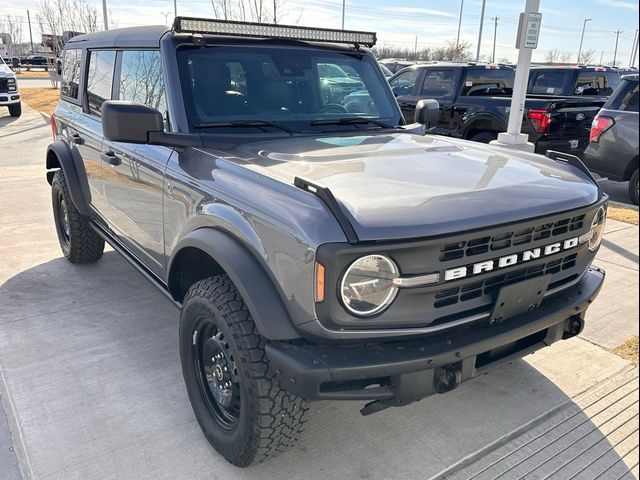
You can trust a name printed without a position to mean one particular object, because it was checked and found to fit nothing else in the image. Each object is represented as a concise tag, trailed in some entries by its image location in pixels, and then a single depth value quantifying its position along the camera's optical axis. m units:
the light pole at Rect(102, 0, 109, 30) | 21.34
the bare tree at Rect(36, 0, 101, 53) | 25.98
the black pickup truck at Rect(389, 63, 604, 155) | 8.68
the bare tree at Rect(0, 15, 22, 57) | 45.18
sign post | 8.09
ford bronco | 2.05
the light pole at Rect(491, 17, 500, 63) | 56.39
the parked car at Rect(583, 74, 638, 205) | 5.04
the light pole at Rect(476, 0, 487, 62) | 35.19
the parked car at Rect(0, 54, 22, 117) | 15.77
